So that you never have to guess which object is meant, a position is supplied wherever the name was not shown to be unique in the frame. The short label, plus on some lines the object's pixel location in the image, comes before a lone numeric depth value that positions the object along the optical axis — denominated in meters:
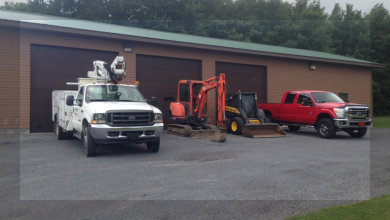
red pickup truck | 13.20
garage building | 13.27
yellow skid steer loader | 13.96
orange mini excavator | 12.98
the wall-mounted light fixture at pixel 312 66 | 21.92
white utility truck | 8.35
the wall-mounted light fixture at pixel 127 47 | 15.51
